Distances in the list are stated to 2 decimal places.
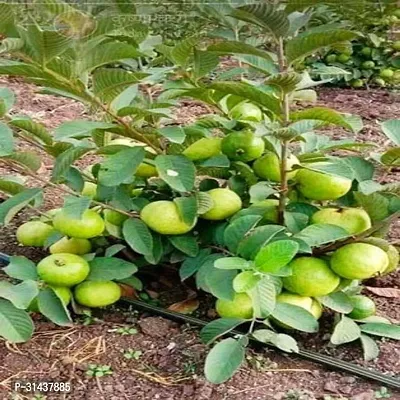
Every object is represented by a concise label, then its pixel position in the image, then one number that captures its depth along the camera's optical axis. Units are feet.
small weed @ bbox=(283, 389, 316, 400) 3.95
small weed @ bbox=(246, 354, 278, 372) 4.18
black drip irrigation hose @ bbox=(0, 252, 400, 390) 4.08
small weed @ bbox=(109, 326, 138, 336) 4.55
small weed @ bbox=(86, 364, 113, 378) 4.14
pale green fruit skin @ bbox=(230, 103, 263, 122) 4.77
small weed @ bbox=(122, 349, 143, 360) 4.30
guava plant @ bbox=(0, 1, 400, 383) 3.88
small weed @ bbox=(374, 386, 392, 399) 3.99
